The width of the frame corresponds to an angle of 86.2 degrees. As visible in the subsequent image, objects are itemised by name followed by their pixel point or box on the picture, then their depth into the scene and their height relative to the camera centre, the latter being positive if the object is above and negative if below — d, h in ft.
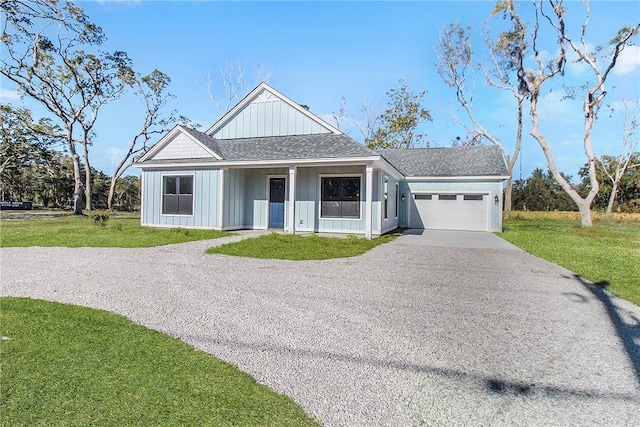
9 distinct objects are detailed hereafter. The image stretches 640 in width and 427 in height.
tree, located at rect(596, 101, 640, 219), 100.70 +20.12
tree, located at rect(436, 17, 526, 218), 74.28 +35.01
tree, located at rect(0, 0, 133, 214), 72.38 +33.92
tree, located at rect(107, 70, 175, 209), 105.40 +29.03
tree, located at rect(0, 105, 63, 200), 90.02 +17.38
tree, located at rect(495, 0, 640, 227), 63.31 +29.15
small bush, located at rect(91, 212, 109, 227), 47.09 -2.31
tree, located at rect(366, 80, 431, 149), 101.19 +26.76
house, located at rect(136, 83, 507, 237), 41.57 +3.84
